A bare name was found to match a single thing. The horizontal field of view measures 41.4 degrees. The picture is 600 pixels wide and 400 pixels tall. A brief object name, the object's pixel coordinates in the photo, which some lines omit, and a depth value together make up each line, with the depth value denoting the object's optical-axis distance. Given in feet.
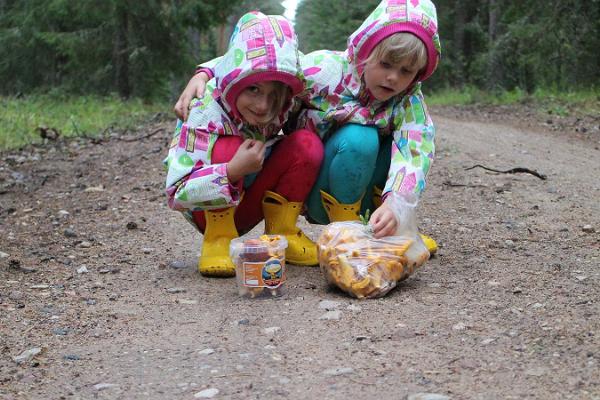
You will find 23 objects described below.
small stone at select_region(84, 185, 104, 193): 18.60
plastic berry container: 9.80
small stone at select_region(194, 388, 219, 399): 6.95
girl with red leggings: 9.95
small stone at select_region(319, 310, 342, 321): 8.95
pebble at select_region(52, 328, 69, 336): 8.79
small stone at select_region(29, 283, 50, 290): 10.61
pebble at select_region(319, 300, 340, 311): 9.36
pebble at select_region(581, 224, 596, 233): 13.23
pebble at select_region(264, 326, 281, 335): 8.58
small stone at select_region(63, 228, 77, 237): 14.12
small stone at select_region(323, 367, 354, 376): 7.32
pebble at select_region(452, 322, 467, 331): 8.33
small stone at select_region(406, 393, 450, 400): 6.60
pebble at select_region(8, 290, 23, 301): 10.09
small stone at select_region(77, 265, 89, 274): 11.51
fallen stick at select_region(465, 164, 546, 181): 18.74
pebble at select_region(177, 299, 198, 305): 9.90
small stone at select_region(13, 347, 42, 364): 7.97
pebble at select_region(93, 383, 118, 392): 7.25
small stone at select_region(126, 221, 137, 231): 14.75
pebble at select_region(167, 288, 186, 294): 10.44
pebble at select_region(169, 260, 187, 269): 11.95
